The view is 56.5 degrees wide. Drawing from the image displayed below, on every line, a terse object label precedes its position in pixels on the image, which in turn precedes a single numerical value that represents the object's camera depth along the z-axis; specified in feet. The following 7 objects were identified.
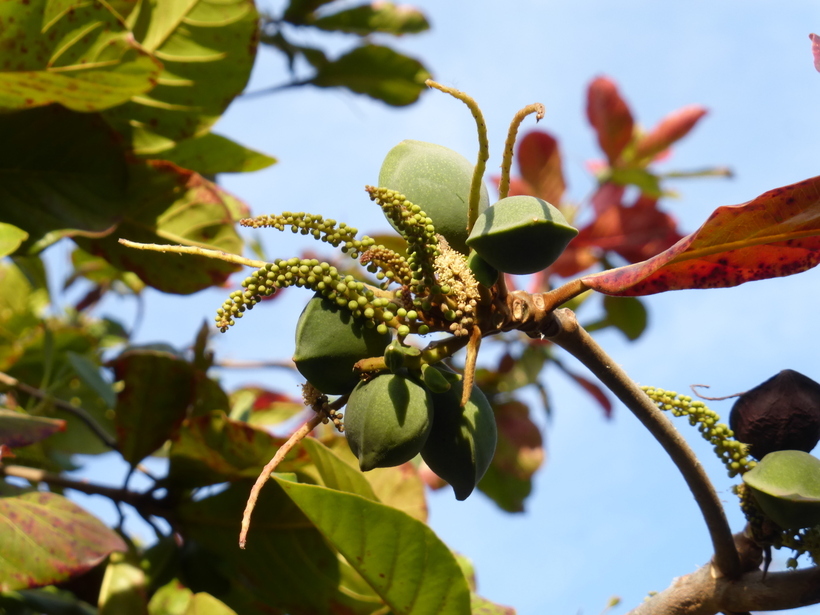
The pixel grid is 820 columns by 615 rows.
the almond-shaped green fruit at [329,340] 2.87
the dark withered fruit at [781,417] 3.34
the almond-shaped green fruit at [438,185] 3.14
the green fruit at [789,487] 2.99
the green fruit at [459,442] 3.02
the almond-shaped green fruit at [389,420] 2.77
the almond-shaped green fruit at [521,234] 2.64
